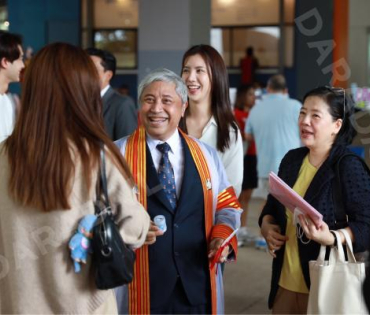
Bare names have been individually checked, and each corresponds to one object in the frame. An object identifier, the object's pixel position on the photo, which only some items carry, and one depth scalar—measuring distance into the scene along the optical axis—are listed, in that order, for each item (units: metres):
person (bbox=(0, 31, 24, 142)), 4.83
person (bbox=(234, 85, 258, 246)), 7.45
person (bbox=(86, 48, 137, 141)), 5.09
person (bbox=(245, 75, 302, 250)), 7.30
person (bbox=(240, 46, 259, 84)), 15.02
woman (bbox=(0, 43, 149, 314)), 2.31
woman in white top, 3.92
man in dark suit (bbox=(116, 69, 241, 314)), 3.02
